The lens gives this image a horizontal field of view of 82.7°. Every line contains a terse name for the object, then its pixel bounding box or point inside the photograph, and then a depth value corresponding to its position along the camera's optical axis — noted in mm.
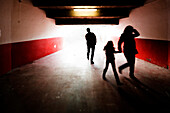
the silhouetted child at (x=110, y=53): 2539
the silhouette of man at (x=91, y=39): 4418
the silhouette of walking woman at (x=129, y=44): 2752
